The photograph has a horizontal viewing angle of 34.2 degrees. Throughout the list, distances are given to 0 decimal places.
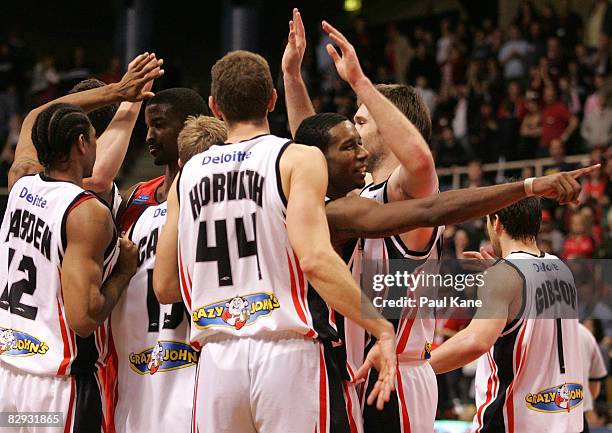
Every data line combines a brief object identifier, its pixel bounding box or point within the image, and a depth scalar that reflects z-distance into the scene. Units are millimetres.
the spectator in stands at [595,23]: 17703
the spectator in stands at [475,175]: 14602
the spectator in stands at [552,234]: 13093
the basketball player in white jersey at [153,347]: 4926
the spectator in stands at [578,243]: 12406
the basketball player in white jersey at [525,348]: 5254
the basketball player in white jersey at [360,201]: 4004
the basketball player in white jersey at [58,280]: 4660
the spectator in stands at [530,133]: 15734
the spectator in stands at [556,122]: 15578
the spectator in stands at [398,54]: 20664
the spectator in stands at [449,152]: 16266
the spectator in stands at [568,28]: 17672
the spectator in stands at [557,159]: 14234
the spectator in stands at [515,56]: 17781
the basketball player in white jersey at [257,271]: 4051
